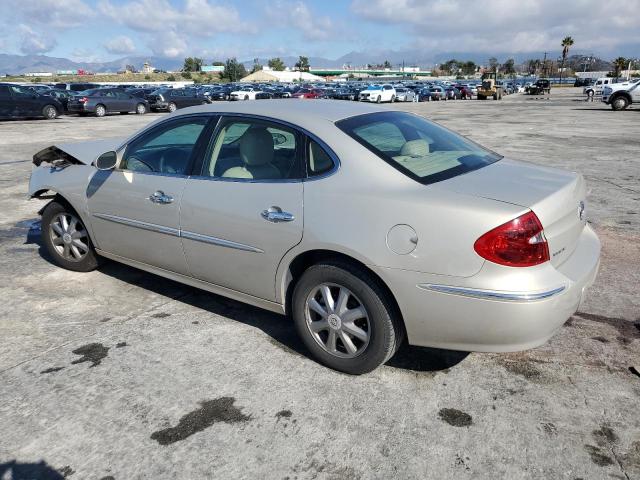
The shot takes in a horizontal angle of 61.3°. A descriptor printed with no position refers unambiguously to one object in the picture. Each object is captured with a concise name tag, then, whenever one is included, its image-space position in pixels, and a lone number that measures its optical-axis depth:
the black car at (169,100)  31.39
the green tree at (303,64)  175.12
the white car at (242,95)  43.10
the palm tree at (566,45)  104.94
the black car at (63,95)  28.61
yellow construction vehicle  53.06
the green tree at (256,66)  167.59
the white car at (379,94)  43.22
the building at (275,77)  137.88
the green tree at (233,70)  139.38
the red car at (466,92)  58.10
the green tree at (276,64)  179.62
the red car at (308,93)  43.44
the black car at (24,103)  23.53
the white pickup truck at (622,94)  27.56
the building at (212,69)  164.80
